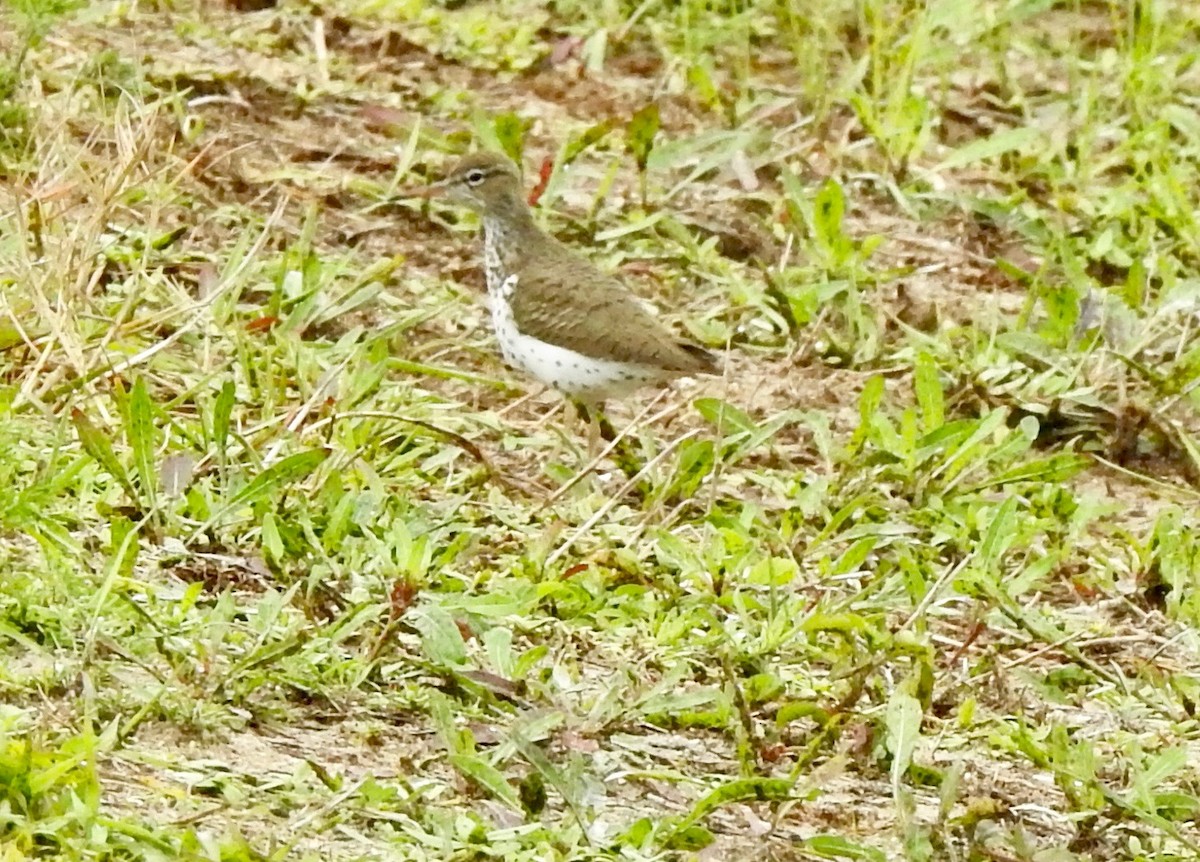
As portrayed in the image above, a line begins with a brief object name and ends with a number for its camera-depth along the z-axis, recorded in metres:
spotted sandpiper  11.91
